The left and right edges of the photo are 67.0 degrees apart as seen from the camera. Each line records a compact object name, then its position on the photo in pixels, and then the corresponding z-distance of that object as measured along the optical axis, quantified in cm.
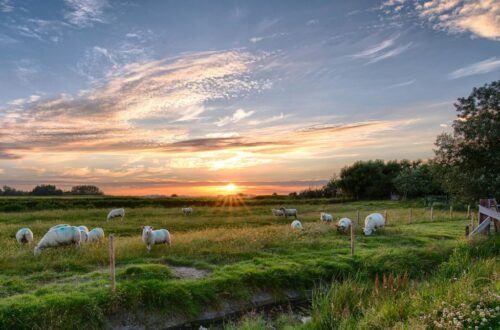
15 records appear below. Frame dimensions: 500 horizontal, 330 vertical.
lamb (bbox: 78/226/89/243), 2183
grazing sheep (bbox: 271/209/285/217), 4446
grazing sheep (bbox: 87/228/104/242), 2290
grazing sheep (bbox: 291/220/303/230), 2781
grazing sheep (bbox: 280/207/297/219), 4422
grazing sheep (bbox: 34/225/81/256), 1919
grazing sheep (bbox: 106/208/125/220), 4116
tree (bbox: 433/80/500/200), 2658
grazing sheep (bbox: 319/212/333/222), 3628
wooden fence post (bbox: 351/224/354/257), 1806
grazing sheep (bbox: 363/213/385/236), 2553
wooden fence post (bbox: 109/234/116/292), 1215
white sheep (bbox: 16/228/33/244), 2219
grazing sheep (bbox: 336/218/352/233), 2592
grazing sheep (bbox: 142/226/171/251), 1938
